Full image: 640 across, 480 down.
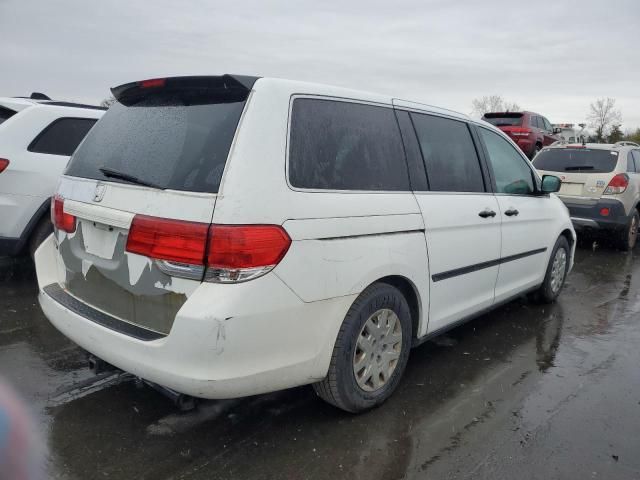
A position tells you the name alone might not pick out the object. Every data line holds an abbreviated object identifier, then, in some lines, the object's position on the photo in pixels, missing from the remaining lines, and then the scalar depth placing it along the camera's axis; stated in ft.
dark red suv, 50.90
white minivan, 7.27
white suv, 15.23
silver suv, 25.70
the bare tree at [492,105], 224.53
